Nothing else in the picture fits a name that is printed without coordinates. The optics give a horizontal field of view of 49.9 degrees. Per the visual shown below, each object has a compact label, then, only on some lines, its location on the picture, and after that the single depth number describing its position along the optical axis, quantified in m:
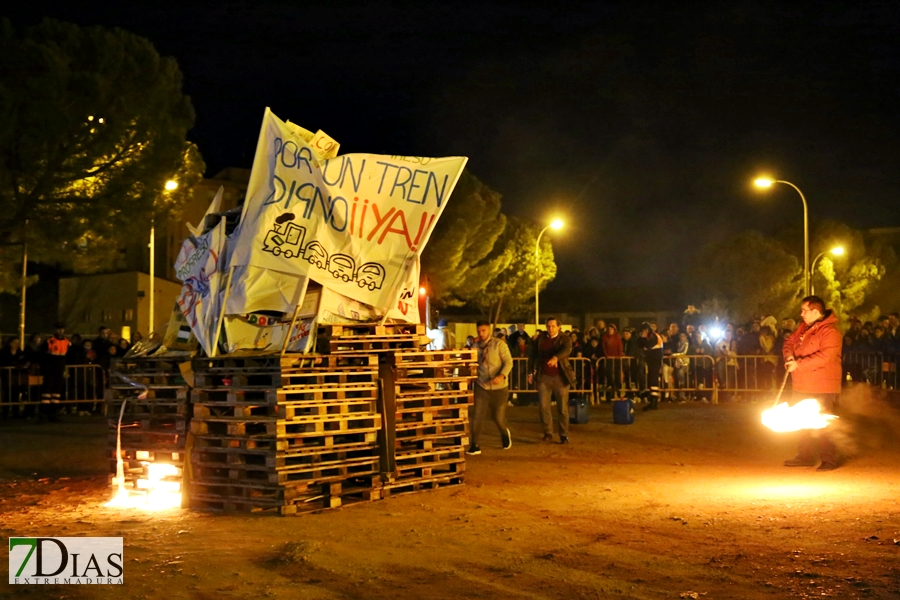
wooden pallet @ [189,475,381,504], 9.27
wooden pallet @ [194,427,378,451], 9.27
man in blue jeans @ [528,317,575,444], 14.88
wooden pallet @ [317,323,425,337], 9.91
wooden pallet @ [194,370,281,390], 9.41
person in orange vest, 19.73
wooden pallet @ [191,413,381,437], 9.29
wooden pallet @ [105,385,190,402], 9.97
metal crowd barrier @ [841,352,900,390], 19.91
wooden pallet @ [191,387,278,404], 9.52
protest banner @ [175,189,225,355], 10.05
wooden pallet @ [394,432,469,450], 10.66
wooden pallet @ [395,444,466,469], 10.51
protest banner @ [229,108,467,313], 9.83
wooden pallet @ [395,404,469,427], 10.57
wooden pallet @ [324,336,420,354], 9.84
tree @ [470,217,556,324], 50.72
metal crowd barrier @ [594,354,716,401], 21.80
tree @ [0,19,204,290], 21.95
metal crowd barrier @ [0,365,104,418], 20.58
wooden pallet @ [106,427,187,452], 9.96
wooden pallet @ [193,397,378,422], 9.33
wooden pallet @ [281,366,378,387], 9.38
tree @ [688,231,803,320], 54.56
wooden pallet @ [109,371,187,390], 10.22
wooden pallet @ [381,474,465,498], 10.34
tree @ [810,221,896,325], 59.38
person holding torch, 11.80
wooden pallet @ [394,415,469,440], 10.59
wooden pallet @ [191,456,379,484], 9.29
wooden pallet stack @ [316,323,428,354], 9.86
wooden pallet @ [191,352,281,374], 9.43
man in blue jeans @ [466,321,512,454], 13.89
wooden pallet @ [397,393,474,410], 10.58
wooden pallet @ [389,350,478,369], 10.46
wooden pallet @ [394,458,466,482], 10.55
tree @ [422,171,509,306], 43.16
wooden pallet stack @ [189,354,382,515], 9.30
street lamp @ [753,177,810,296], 27.94
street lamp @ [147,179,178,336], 25.57
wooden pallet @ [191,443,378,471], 9.23
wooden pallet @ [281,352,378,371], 9.41
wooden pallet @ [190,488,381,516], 9.30
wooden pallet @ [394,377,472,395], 10.57
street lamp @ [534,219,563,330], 35.62
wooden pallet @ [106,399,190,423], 10.05
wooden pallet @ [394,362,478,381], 10.56
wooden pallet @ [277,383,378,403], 9.39
